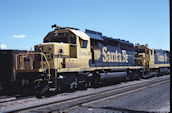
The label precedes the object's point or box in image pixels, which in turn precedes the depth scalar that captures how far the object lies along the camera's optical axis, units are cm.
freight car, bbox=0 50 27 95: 1311
